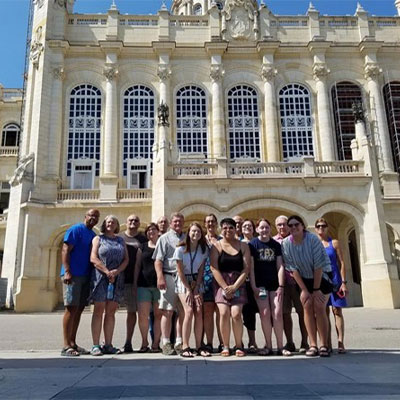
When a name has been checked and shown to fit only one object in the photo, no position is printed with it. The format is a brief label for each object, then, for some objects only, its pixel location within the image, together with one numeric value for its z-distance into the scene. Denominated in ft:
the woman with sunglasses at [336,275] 22.66
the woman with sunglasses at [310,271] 20.66
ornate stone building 77.97
